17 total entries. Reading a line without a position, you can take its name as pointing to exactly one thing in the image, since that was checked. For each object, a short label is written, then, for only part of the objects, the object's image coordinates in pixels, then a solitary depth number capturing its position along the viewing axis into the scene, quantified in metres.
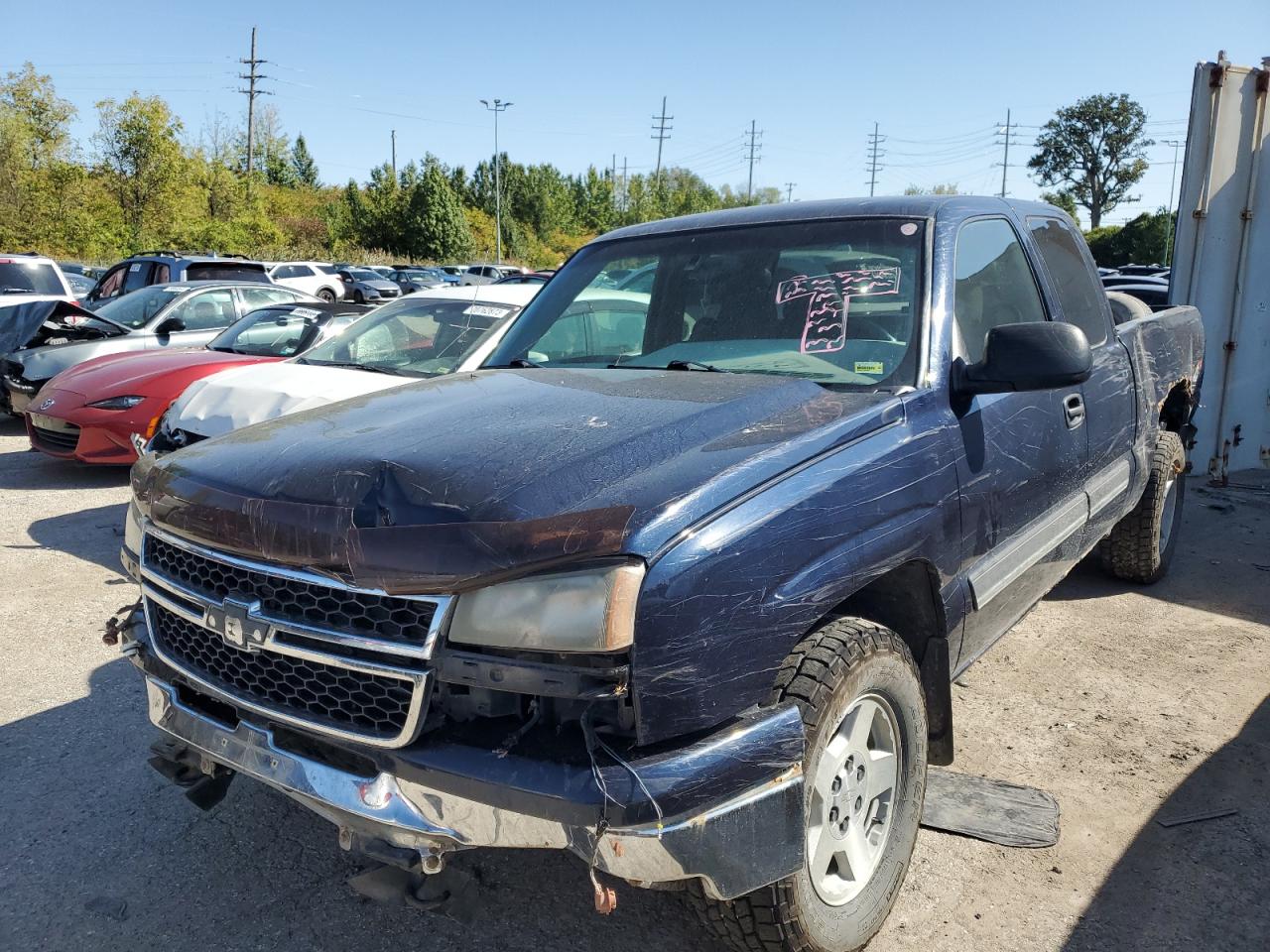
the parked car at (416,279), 36.09
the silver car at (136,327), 9.31
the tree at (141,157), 34.69
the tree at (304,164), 96.88
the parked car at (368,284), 26.82
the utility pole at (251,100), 52.31
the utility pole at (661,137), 83.44
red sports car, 7.45
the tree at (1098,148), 79.25
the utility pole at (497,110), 55.91
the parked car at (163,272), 14.37
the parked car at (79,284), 19.64
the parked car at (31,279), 12.66
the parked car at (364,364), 5.80
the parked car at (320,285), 16.16
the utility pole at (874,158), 95.31
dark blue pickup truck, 1.84
